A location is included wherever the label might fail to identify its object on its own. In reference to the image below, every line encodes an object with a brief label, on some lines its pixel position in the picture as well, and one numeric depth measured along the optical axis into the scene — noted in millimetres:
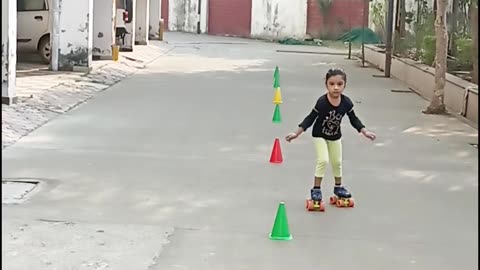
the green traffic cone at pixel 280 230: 6317
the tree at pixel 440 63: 14203
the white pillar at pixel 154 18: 32500
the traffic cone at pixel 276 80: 15405
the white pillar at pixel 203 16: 43553
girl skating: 7223
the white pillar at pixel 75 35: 17938
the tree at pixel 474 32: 14936
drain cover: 7285
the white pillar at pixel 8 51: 12664
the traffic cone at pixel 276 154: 9375
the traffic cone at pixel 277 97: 13612
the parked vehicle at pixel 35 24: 19719
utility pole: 21344
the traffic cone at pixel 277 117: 12500
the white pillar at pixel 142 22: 28031
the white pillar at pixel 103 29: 21578
